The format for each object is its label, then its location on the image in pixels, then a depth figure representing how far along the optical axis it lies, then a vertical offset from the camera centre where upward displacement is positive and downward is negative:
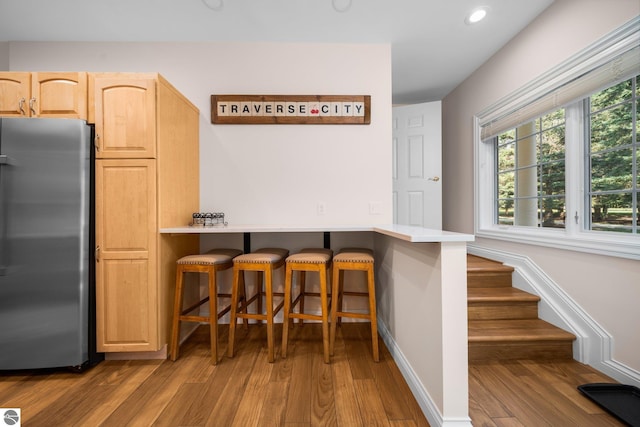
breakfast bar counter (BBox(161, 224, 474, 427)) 1.24 -0.54
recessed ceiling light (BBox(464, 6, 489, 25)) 2.16 +1.60
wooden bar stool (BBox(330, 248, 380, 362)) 1.91 -0.47
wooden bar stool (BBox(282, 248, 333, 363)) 1.88 -0.46
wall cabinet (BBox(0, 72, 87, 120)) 1.88 +0.82
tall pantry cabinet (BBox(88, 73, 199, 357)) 1.89 +0.04
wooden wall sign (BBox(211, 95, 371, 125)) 2.57 +0.98
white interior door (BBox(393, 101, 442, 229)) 3.27 +0.62
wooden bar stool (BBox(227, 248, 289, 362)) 1.91 -0.47
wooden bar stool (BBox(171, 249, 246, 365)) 1.91 -0.56
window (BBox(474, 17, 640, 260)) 1.74 +0.48
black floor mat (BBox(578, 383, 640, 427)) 1.36 -1.00
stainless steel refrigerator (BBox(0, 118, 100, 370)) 1.72 -0.17
